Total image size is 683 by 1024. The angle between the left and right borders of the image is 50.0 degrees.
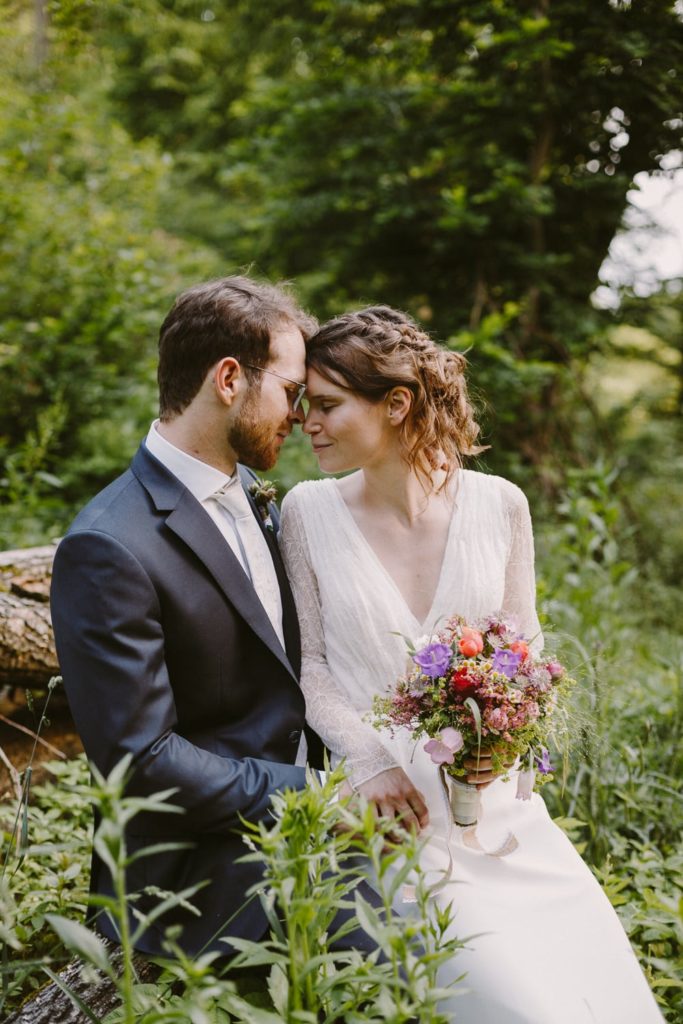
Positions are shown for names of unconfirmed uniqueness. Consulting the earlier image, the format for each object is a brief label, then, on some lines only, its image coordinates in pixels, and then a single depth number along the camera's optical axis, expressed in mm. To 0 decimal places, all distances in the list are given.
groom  1814
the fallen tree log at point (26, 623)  2846
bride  1931
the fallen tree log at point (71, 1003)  1888
